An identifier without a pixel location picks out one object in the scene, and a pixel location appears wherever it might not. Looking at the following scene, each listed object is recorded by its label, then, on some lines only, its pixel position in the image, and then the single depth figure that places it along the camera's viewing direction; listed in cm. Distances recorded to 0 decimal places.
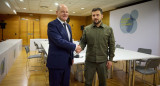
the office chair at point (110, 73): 377
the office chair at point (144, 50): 393
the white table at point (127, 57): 256
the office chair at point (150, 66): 273
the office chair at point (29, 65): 439
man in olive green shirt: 203
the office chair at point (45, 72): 363
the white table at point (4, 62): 337
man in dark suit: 155
